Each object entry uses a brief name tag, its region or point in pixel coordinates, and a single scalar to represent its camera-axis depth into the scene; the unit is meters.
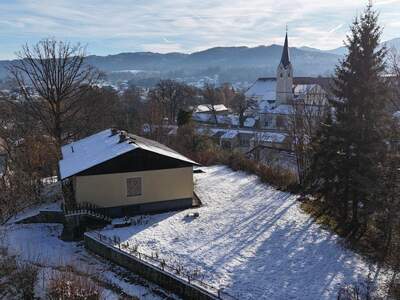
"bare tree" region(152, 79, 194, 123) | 70.44
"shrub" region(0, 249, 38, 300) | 11.68
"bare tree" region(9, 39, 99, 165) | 31.86
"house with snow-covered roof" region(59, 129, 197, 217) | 19.45
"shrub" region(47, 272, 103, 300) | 10.30
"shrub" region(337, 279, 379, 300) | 12.09
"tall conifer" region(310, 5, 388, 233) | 17.94
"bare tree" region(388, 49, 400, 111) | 21.45
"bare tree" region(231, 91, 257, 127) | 69.61
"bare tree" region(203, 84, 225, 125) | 73.63
